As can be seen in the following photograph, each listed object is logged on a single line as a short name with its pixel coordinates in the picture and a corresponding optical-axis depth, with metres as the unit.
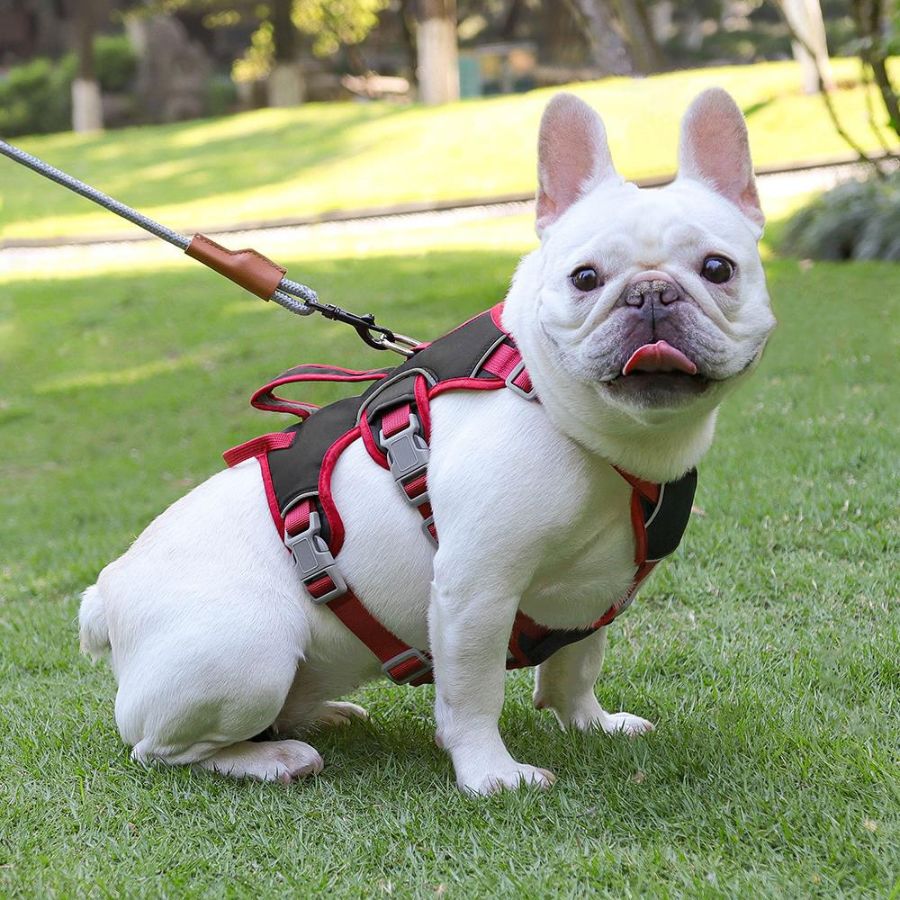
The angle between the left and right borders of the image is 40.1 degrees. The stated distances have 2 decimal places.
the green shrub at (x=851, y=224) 11.20
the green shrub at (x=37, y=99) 32.66
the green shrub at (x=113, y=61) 33.81
